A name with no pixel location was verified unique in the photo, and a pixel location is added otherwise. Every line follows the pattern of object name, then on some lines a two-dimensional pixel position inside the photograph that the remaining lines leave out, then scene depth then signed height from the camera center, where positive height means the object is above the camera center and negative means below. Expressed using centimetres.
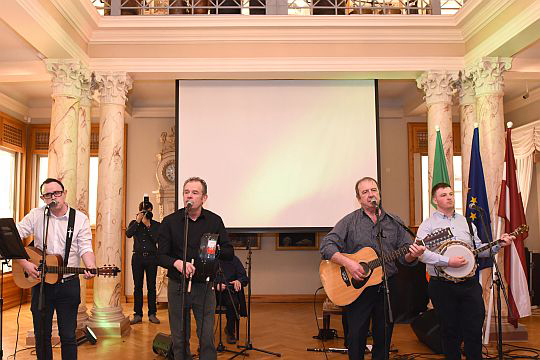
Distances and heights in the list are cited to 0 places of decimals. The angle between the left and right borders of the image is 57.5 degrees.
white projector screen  668 +83
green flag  579 +47
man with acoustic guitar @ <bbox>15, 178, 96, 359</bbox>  361 -34
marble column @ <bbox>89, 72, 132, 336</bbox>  611 +24
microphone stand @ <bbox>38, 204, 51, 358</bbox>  334 -51
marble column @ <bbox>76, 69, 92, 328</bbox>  621 +73
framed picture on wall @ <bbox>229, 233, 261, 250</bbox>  862 -57
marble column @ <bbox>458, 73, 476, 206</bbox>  614 +110
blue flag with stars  538 +18
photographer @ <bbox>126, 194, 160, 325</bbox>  689 -68
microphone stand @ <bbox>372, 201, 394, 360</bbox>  298 -53
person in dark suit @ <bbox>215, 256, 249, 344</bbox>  532 -97
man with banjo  362 -56
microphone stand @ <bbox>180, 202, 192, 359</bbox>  298 -49
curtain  767 +87
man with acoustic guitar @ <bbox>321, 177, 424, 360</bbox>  340 -31
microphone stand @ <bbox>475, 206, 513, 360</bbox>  367 -63
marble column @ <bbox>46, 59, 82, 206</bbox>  576 +99
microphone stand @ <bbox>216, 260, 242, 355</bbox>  500 -141
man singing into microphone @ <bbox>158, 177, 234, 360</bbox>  341 -36
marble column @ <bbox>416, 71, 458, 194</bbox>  622 +127
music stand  352 -23
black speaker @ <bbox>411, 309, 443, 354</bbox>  513 -135
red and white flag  535 -43
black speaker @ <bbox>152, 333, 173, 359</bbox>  480 -136
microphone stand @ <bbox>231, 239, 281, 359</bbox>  502 -147
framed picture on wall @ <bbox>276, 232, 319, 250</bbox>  881 -64
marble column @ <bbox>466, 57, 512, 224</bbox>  576 +100
